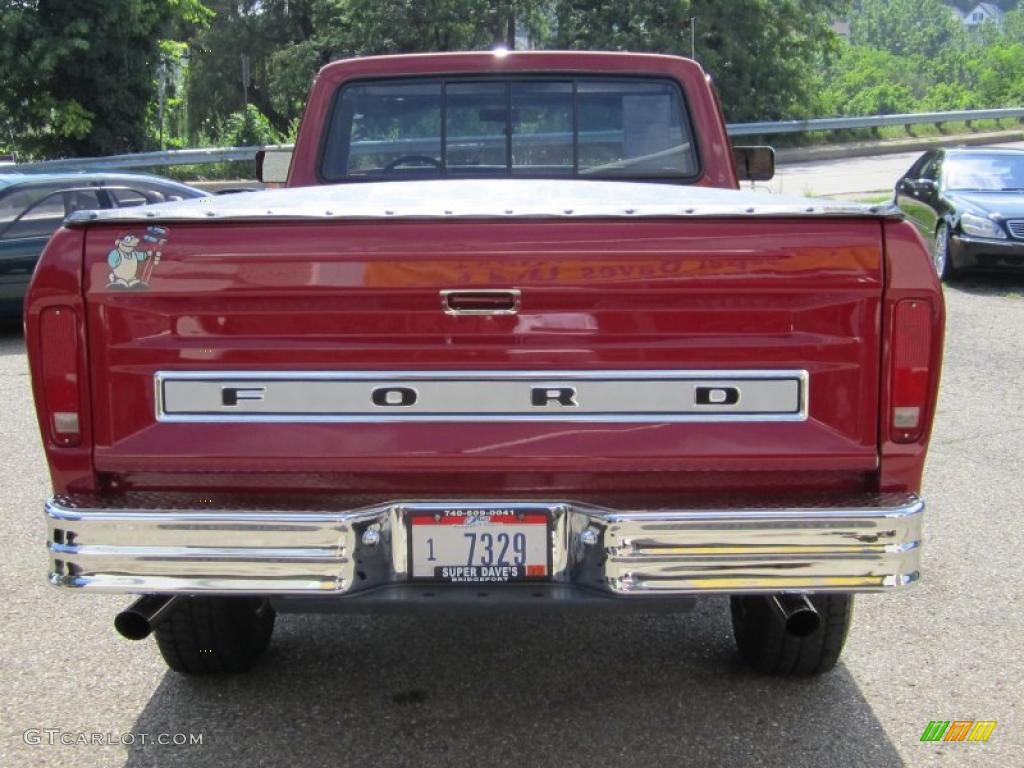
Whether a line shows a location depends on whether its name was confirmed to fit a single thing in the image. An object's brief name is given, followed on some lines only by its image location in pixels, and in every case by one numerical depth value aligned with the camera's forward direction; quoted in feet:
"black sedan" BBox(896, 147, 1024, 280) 41.57
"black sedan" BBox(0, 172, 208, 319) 35.09
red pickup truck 9.83
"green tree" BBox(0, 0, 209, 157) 73.36
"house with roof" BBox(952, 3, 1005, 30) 615.53
